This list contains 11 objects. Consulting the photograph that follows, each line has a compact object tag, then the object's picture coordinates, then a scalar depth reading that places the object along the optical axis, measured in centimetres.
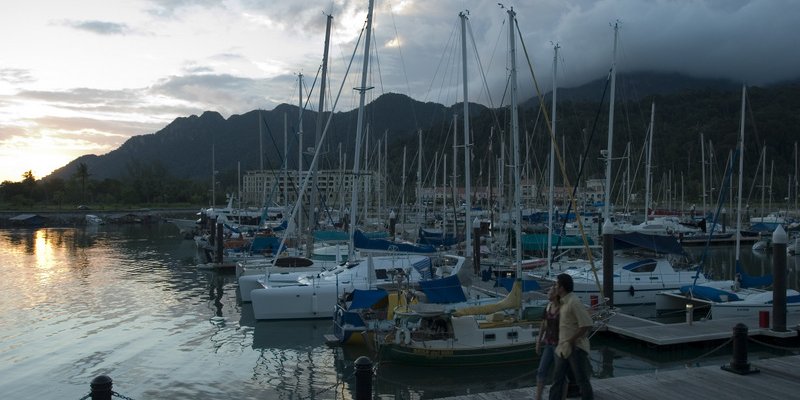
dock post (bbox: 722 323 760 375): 1192
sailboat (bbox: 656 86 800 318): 2234
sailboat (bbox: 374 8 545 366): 1725
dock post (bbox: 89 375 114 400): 870
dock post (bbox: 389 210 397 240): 4767
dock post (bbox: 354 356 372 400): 977
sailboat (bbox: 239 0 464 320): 2397
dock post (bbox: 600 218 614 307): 2289
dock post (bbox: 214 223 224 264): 4054
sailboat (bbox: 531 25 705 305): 2681
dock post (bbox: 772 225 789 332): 1792
